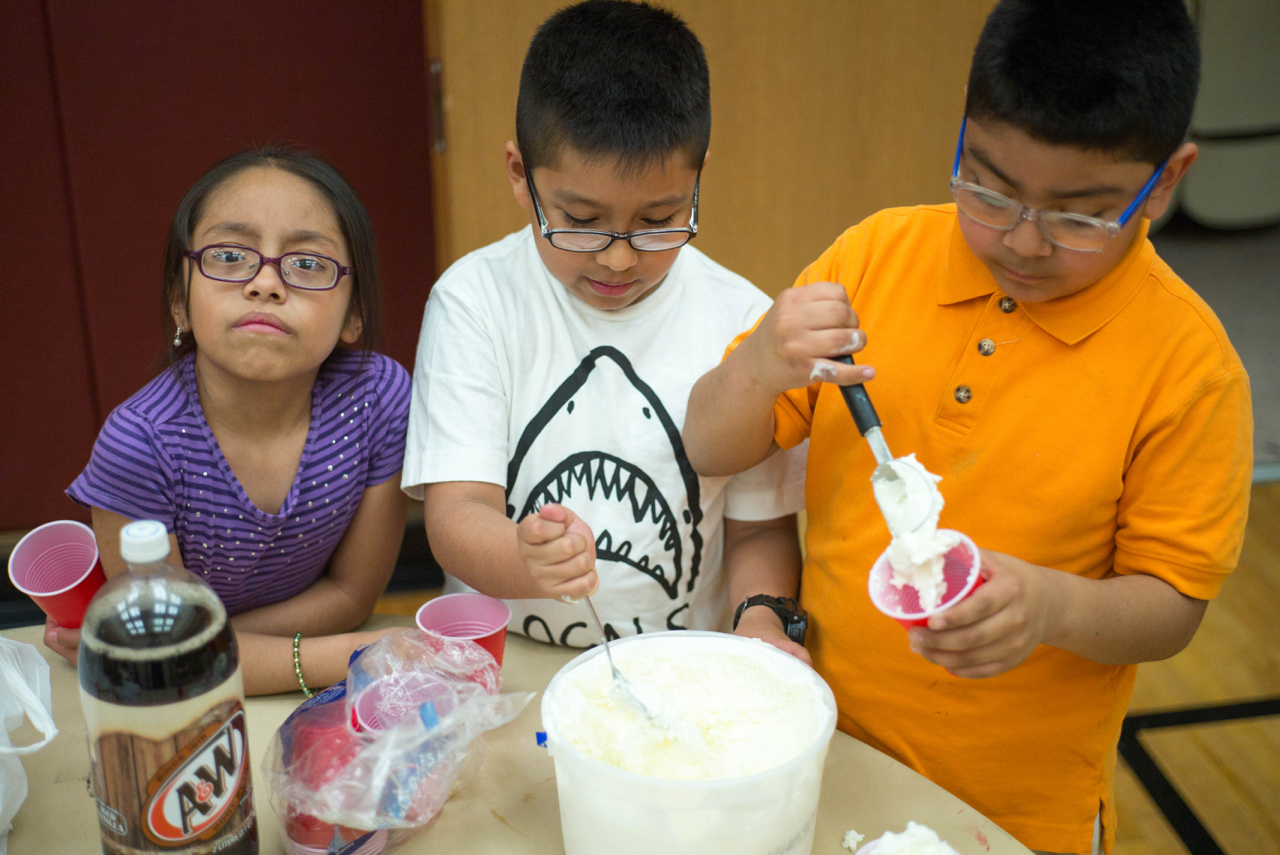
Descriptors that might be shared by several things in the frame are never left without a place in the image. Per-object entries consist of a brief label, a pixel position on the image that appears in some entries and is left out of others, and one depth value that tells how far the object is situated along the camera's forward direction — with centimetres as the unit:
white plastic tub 80
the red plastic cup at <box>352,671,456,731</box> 94
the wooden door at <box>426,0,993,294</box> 250
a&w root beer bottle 76
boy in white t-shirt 120
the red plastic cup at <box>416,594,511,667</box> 111
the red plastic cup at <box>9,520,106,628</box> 117
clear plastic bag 87
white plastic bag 92
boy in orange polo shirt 93
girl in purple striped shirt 121
